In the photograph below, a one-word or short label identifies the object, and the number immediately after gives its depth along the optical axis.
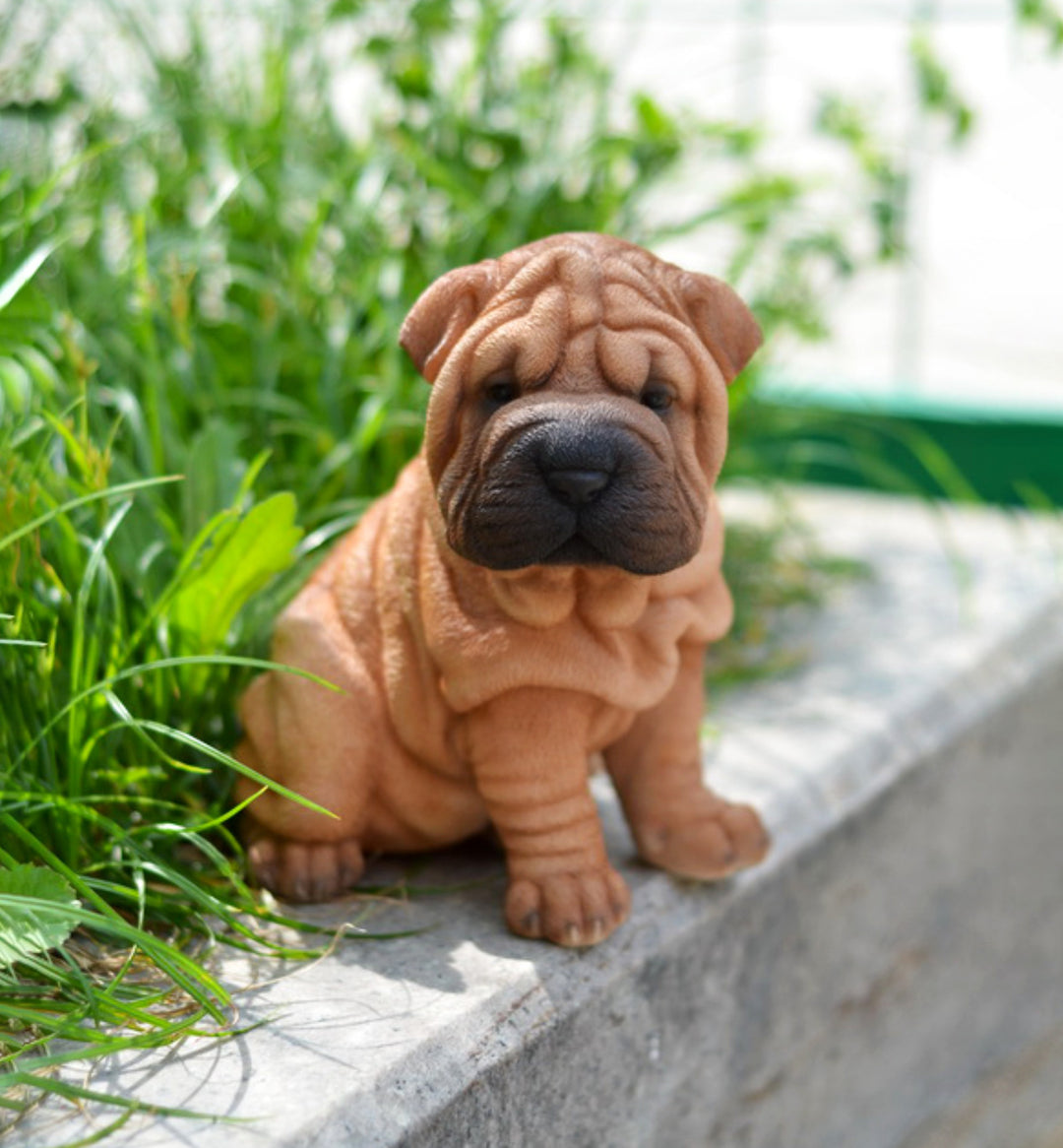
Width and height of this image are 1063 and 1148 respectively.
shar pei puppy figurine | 0.47
